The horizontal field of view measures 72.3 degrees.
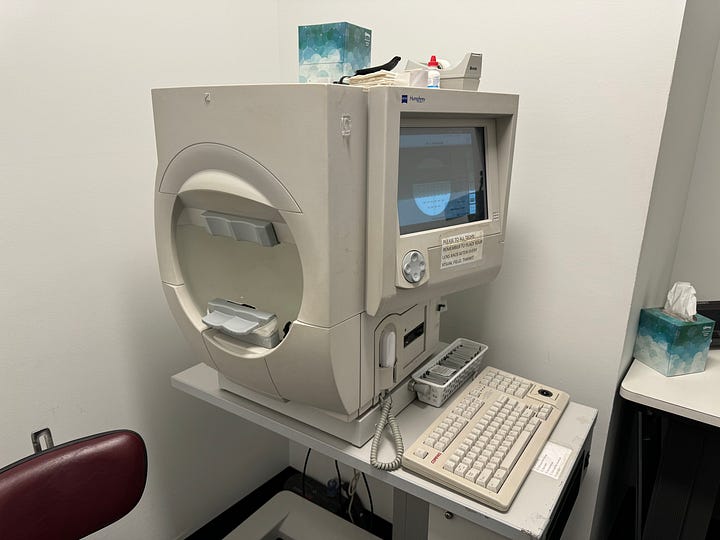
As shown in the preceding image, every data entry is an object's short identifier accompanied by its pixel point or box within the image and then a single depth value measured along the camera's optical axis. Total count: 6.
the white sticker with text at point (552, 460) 0.93
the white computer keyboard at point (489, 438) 0.87
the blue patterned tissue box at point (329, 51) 0.98
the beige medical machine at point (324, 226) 0.78
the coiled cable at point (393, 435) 0.93
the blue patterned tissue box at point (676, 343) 1.21
